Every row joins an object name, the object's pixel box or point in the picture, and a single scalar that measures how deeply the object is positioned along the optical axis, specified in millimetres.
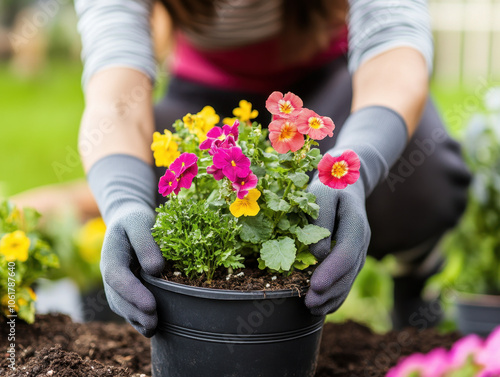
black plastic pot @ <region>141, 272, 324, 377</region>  1170
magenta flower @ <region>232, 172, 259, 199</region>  1146
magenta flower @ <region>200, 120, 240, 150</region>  1211
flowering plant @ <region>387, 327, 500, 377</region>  815
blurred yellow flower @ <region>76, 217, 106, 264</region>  2387
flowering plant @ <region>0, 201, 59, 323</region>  1439
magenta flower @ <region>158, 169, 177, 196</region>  1208
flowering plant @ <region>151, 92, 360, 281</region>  1178
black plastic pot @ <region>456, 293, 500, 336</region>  2060
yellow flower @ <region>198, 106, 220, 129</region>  1415
